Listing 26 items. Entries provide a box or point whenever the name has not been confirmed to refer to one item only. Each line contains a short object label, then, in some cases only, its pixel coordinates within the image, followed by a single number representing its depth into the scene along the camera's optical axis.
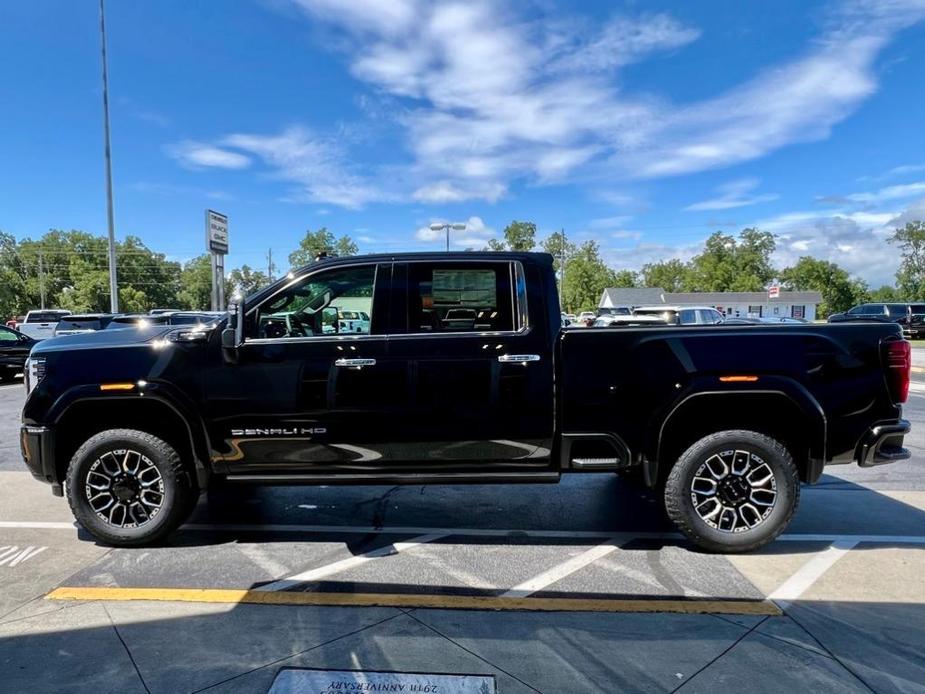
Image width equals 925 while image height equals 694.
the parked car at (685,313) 14.05
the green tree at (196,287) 101.44
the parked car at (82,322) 15.48
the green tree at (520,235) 84.44
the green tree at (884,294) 105.56
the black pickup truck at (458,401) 3.95
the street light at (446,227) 19.55
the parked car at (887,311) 32.60
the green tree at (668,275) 108.81
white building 72.31
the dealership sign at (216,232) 21.76
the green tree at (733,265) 93.00
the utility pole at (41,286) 70.70
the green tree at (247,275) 104.22
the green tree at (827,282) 89.75
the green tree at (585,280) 77.50
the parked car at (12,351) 14.68
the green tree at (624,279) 104.88
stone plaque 2.54
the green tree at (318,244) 75.94
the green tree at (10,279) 63.44
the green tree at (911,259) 82.31
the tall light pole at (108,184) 22.64
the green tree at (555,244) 81.41
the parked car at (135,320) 14.52
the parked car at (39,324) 23.42
